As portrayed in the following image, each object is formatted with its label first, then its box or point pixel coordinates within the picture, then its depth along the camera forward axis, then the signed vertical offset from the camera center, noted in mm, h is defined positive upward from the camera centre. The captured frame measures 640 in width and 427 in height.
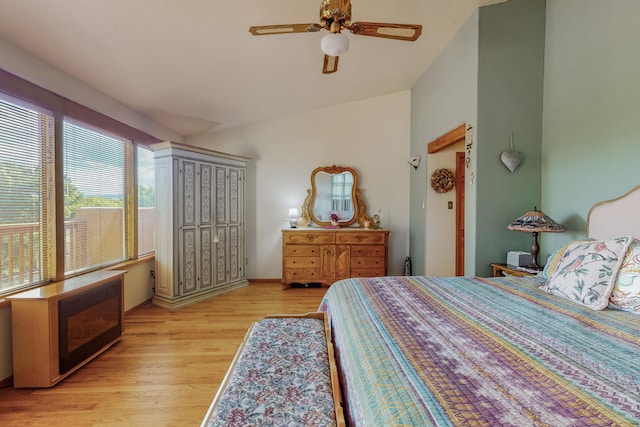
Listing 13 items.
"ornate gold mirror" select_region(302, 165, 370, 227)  4457 +161
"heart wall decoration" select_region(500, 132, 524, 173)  2504 +446
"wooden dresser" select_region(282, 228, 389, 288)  4090 -677
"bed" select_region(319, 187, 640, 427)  690 -481
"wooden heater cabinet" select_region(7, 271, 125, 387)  1880 -861
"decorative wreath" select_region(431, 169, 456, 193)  3727 +374
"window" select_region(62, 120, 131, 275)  2547 +97
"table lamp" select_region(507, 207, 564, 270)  2150 -132
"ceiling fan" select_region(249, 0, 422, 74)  1678 +1142
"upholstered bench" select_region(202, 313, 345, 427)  977 -704
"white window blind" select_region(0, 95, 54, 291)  1981 +120
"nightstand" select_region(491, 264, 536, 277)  2262 -514
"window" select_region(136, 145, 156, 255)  3463 +99
